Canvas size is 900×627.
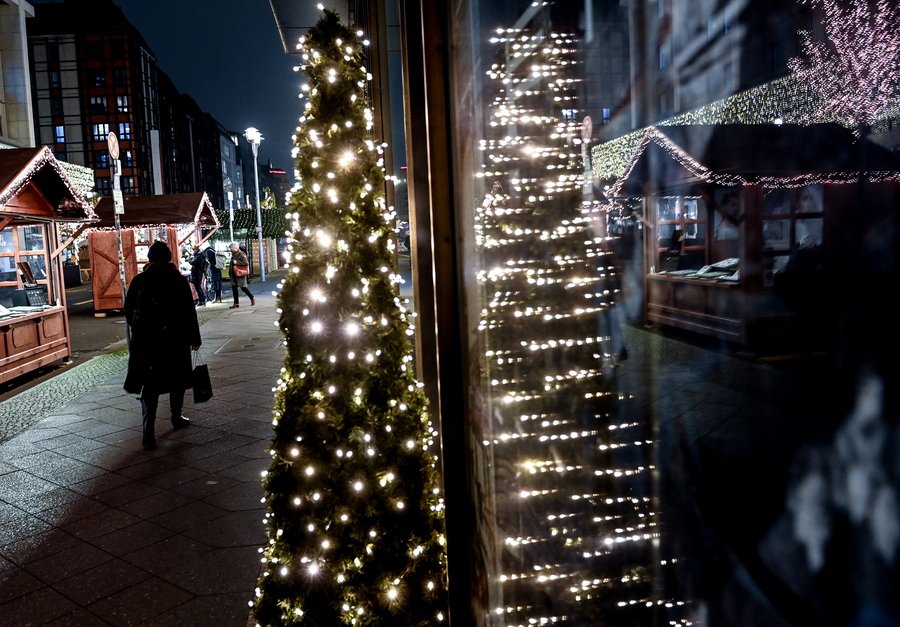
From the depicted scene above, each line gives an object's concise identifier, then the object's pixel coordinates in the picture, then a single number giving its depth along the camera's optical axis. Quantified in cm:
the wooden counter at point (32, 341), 847
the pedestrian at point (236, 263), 1780
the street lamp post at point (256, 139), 2975
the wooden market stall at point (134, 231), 1584
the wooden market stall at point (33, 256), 855
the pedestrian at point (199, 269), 1759
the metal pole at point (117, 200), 1080
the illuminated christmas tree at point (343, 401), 232
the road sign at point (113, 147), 1069
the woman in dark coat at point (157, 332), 562
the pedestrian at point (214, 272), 1932
